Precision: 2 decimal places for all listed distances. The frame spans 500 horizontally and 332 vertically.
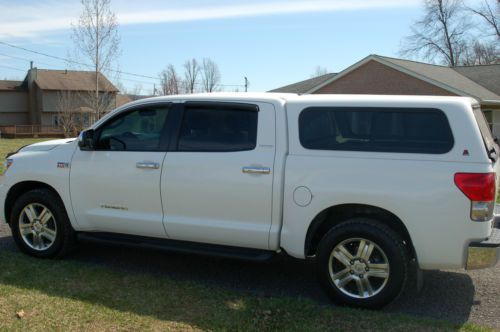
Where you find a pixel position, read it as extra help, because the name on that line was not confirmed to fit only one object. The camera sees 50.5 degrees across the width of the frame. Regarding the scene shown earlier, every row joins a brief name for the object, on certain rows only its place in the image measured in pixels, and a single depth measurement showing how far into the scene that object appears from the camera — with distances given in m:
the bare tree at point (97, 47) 21.33
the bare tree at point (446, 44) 56.97
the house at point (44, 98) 52.63
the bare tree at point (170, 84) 59.88
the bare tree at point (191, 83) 64.74
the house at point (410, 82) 25.52
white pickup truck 4.36
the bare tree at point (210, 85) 67.05
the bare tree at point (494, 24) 52.62
